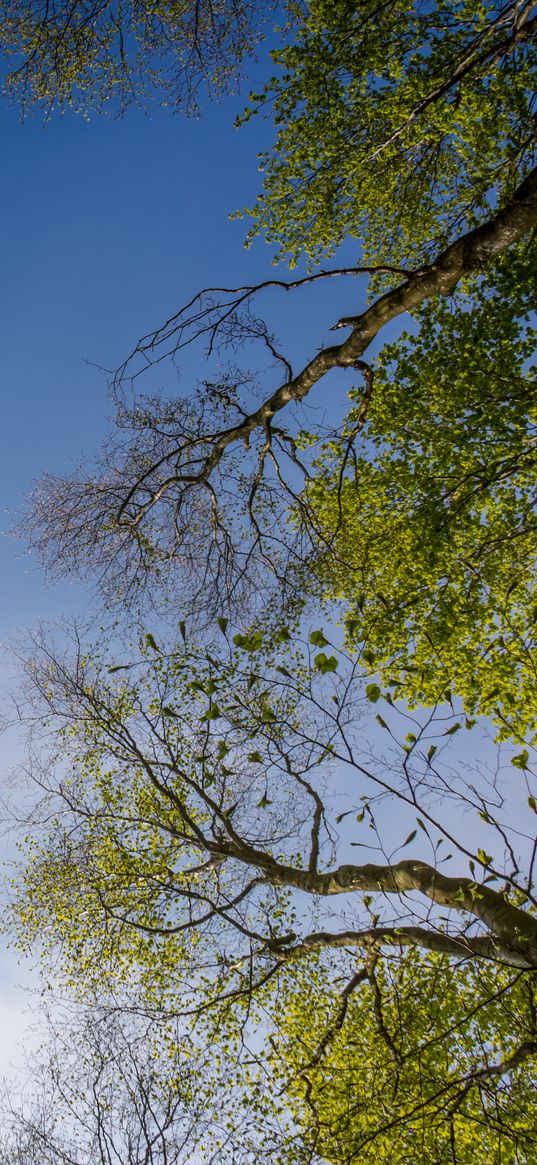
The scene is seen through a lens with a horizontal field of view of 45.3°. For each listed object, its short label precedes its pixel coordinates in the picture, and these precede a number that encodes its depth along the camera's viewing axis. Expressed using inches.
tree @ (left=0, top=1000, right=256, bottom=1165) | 344.5
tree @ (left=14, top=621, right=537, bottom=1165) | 271.6
